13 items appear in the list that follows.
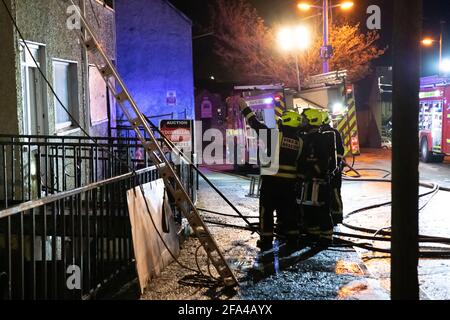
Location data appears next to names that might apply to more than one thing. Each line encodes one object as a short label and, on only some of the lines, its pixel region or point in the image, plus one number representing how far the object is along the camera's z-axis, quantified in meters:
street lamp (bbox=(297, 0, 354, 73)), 18.05
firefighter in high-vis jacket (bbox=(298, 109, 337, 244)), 7.17
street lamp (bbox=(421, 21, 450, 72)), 18.86
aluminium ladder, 5.14
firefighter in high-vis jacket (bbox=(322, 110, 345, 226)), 7.71
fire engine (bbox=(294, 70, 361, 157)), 14.56
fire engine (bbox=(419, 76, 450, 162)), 18.31
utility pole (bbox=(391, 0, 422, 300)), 3.77
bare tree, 28.45
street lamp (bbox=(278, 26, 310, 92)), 20.97
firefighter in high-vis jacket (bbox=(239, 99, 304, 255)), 7.03
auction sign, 13.08
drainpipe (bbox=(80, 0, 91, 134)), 10.51
